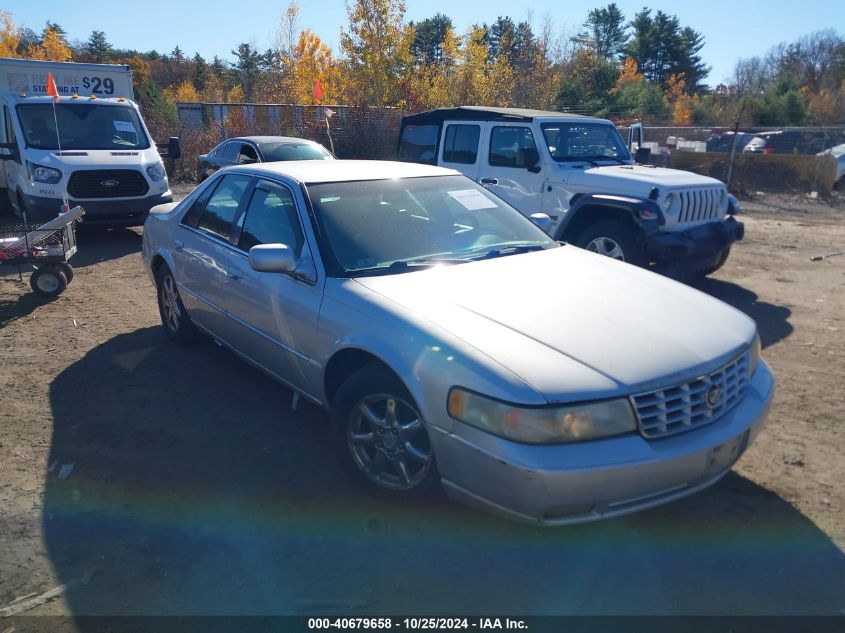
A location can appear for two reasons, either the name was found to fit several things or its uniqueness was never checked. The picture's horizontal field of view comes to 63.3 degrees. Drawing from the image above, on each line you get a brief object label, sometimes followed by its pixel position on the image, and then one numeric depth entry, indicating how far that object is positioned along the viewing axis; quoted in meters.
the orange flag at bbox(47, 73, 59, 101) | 9.52
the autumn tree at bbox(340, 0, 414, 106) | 32.25
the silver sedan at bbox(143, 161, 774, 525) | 2.68
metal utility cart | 6.77
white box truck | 9.94
